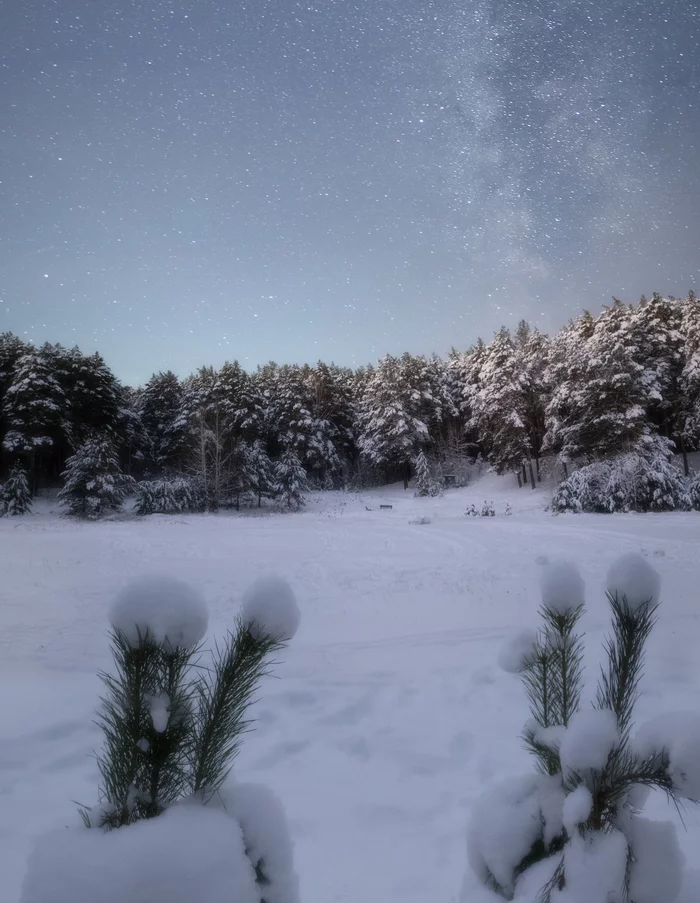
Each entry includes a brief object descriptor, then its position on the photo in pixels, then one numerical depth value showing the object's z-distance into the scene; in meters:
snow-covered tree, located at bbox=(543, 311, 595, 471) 22.39
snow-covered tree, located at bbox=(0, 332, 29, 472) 26.84
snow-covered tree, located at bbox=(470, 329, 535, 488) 27.59
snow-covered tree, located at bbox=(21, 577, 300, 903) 0.60
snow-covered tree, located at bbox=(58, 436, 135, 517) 20.94
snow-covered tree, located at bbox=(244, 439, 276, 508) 25.98
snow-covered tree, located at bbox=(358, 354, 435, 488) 32.53
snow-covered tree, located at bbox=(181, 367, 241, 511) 24.75
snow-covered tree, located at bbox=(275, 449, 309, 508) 25.78
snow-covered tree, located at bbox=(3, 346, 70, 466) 23.73
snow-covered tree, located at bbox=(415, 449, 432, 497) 28.61
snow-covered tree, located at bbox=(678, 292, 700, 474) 23.25
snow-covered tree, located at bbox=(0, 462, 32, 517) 20.42
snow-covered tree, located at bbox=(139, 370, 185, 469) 31.69
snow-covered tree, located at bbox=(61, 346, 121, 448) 26.53
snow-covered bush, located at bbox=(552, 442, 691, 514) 17.08
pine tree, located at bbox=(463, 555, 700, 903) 0.76
